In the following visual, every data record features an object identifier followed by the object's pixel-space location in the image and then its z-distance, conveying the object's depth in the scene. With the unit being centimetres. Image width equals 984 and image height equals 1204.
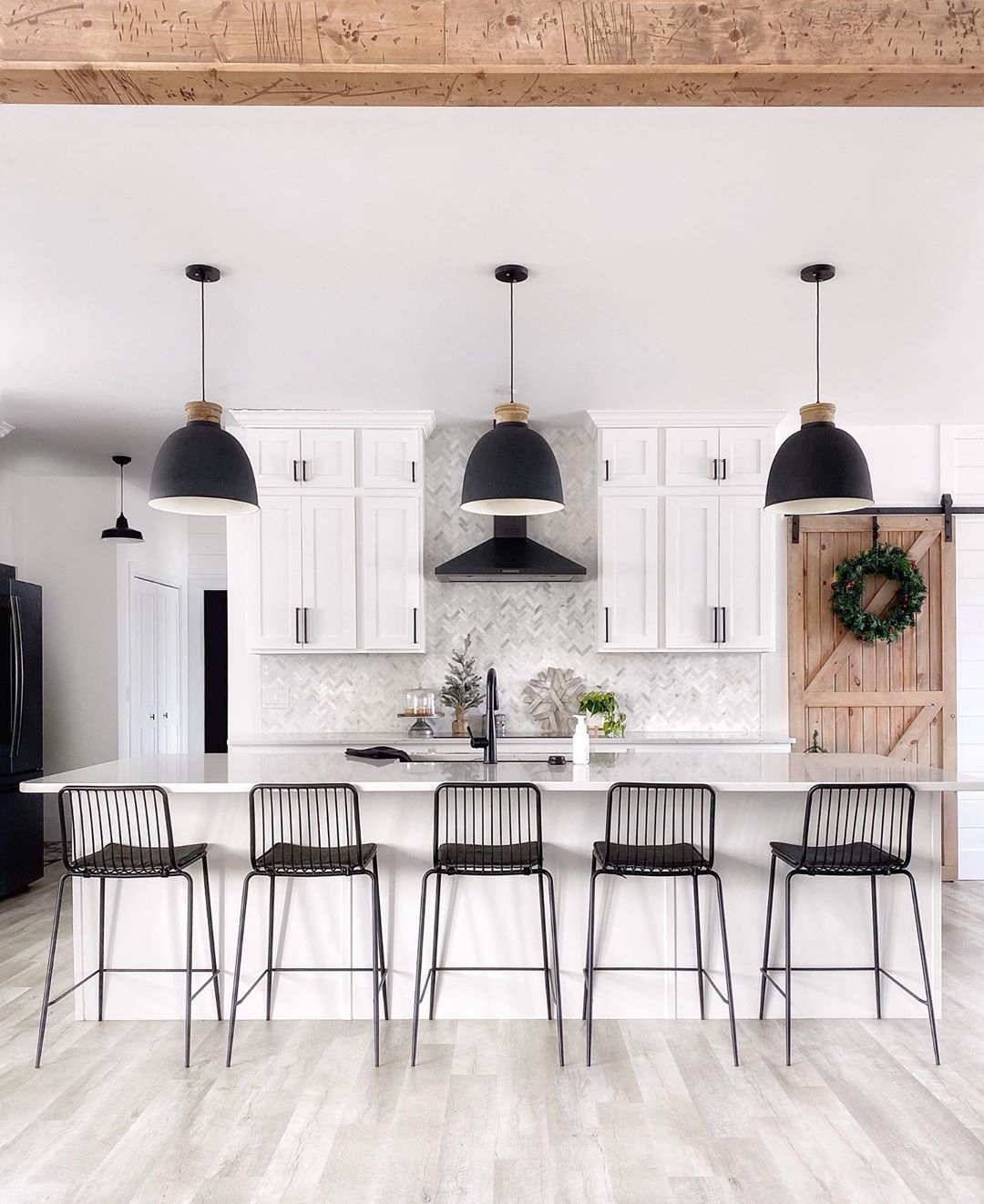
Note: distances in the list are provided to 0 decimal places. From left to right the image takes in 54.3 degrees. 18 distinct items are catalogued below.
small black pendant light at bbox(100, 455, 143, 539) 703
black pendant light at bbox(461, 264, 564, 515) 351
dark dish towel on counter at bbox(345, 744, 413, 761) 410
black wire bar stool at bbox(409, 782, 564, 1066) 329
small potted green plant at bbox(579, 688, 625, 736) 570
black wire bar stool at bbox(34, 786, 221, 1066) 328
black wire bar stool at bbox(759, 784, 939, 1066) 331
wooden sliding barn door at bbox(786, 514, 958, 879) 608
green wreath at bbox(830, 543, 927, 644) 594
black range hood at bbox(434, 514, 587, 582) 558
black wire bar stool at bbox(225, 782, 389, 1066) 328
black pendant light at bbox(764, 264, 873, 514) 349
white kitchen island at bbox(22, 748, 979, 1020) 370
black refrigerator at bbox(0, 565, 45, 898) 559
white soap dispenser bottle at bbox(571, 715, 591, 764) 393
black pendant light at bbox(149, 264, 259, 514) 340
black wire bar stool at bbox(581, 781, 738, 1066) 329
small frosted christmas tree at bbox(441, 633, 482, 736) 595
